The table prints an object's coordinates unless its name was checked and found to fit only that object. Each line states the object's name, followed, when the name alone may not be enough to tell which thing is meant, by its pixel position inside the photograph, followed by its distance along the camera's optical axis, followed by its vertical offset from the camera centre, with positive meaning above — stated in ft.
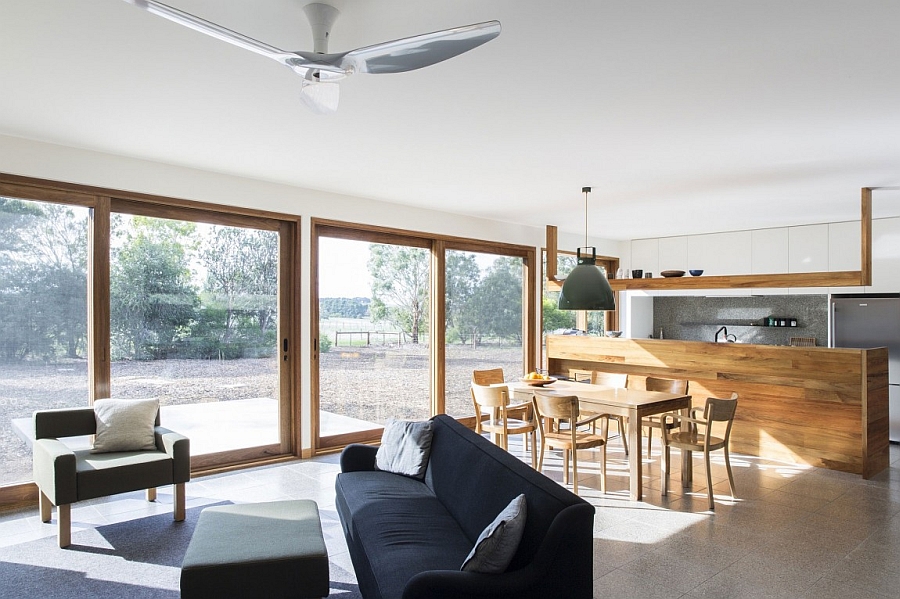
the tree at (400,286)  21.27 +0.58
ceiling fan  6.26 +2.88
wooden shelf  17.66 +0.61
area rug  9.98 -4.72
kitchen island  17.75 -3.03
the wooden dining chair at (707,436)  14.53 -3.53
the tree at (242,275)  17.38 +0.85
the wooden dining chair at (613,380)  20.03 -2.71
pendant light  17.04 +0.28
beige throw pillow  13.37 -2.73
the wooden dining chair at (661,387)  18.19 -2.67
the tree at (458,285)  23.47 +0.66
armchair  11.64 -3.30
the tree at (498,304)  24.41 -0.10
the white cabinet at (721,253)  26.14 +2.09
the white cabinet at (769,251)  25.00 +2.02
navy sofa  6.59 -3.14
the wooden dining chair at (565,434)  15.14 -3.58
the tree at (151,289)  15.55 +0.39
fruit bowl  18.69 -2.52
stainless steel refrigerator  21.68 -1.00
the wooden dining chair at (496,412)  16.80 -3.29
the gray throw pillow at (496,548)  6.73 -2.77
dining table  15.16 -2.73
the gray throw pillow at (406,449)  12.10 -3.02
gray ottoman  8.09 -3.57
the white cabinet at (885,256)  22.25 +1.60
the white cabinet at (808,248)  23.97 +2.04
